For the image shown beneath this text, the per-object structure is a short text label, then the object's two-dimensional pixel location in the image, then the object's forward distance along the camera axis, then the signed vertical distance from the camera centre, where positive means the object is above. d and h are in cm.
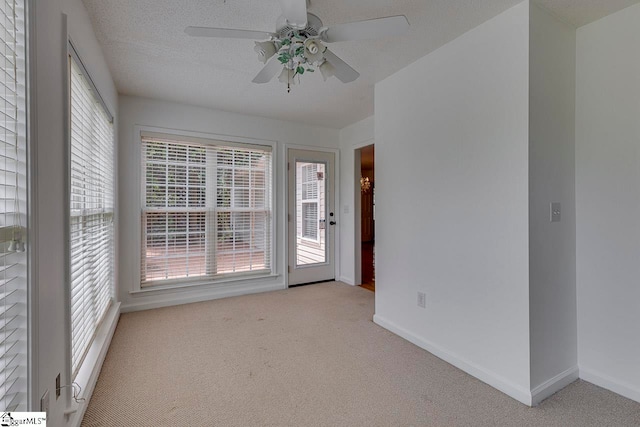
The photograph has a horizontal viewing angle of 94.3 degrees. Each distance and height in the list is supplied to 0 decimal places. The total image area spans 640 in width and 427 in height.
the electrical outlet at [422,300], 248 -73
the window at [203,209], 349 +6
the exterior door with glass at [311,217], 439 -6
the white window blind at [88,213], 178 +1
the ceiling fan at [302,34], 146 +95
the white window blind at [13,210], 99 +2
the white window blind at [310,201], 454 +18
